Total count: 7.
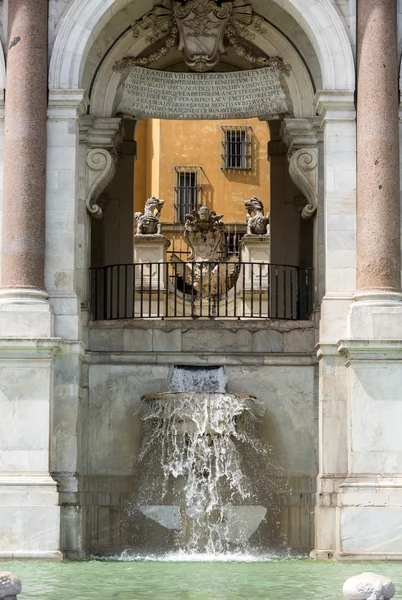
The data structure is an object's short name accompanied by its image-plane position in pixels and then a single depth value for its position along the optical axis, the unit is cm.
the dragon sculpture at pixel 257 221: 3834
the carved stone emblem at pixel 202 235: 3519
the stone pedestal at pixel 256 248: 3794
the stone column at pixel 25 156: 2228
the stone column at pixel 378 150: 2231
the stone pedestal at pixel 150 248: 3888
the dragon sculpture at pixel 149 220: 3922
